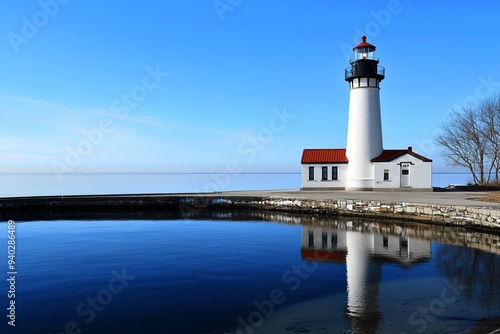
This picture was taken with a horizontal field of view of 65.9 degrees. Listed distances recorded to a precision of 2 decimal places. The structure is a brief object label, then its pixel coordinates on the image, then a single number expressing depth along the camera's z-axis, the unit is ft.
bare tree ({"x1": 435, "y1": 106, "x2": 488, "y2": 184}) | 134.51
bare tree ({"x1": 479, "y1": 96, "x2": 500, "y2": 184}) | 131.13
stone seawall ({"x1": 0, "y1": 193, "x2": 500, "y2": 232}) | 66.28
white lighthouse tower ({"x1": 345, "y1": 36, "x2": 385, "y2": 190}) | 103.45
